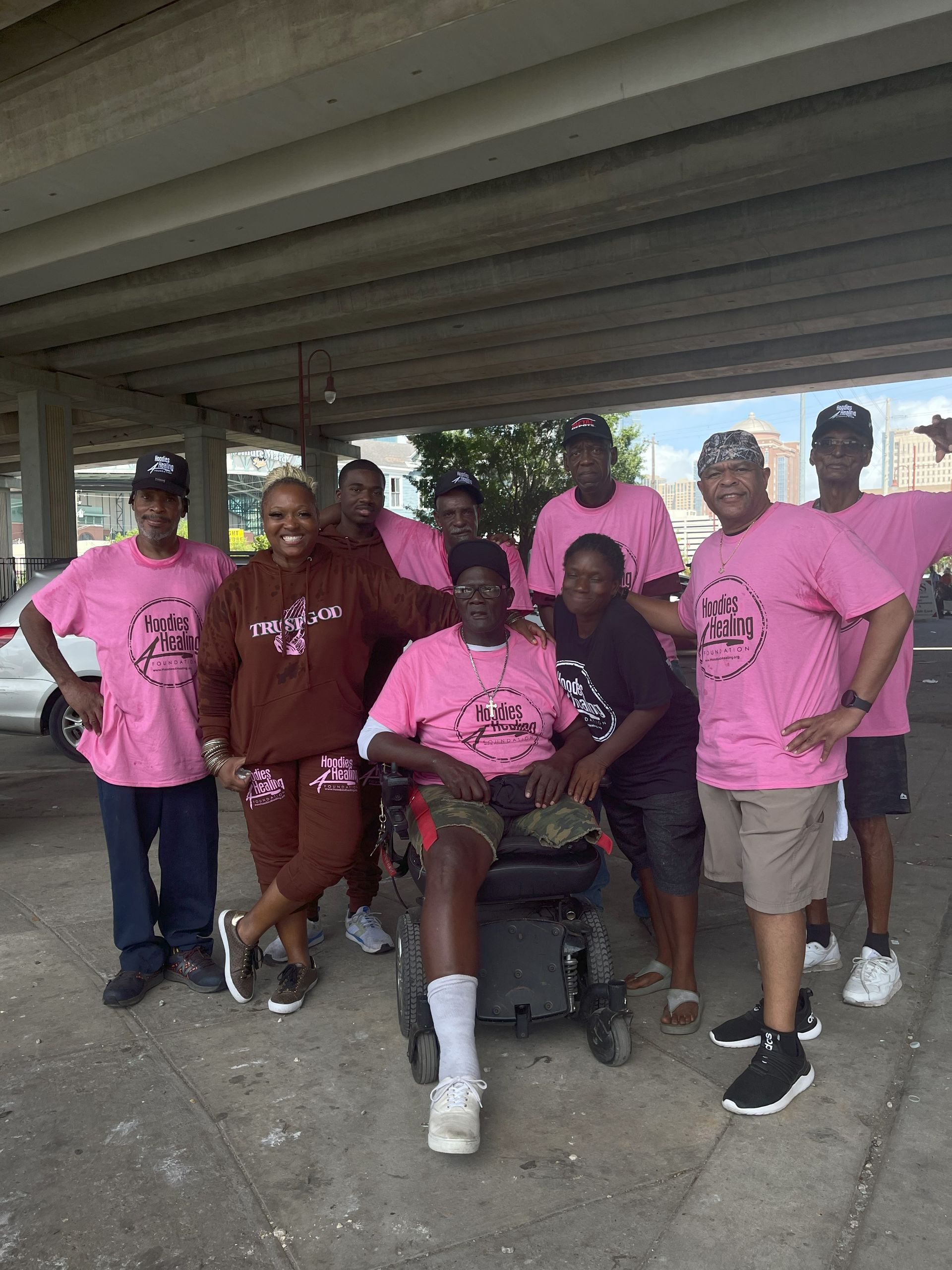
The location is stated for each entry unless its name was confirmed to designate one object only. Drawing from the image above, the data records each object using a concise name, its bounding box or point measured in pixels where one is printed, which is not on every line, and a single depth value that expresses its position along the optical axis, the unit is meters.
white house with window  87.38
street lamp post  14.88
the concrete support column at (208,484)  24.14
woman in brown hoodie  3.30
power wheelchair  2.87
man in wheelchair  2.94
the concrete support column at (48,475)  19.64
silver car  7.76
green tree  27.56
